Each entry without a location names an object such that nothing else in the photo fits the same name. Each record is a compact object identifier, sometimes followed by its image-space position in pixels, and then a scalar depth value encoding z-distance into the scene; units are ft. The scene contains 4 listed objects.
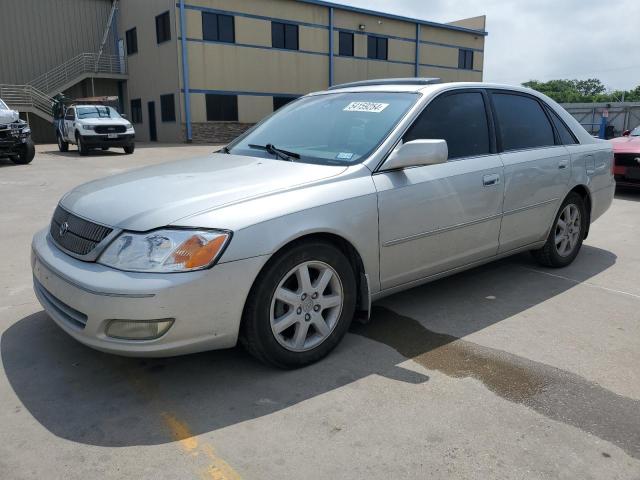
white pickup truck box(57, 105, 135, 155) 59.52
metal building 87.81
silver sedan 8.91
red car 30.19
